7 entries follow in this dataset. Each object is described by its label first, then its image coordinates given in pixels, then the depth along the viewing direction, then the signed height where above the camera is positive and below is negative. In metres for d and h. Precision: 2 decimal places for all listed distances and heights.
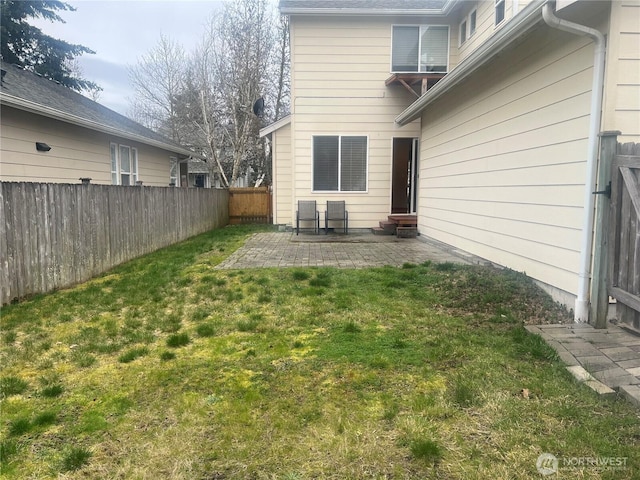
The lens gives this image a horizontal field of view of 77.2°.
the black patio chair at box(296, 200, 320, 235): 10.80 -0.44
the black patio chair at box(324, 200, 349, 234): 10.77 -0.46
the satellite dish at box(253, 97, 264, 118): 16.40 +3.70
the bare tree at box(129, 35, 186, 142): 21.41 +6.14
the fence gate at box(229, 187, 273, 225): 15.58 -0.38
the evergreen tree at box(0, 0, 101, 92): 14.78 +5.93
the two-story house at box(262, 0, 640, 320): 3.73 +1.20
